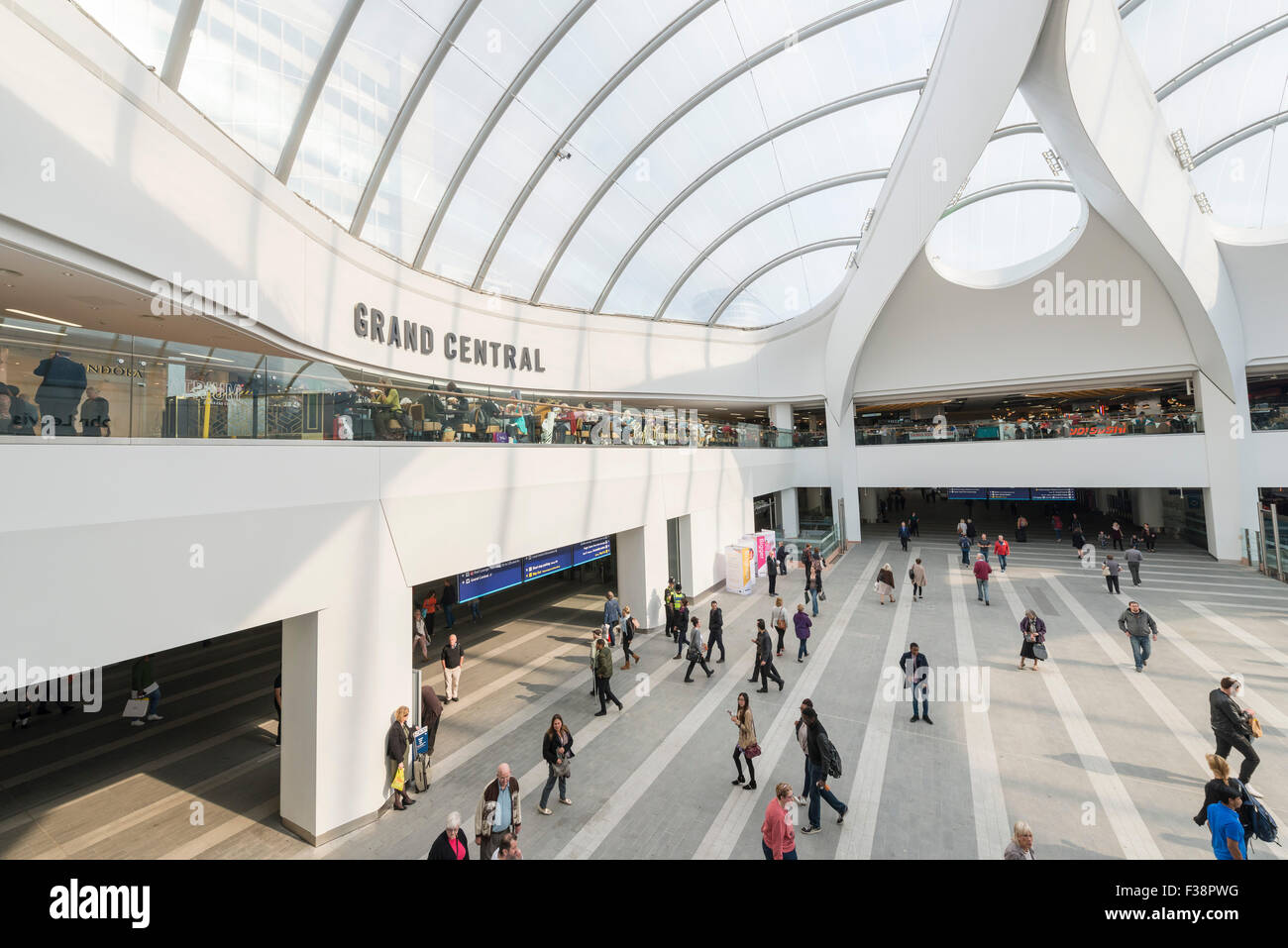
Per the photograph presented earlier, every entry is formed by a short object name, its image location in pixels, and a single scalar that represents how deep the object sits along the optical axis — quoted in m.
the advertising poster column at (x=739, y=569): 16.36
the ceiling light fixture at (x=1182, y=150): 16.09
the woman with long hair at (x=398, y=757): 6.47
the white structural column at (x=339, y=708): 6.00
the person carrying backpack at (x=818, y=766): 5.68
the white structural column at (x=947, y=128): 10.13
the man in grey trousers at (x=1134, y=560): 14.83
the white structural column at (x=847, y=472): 24.55
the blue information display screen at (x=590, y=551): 11.99
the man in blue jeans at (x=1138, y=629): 9.20
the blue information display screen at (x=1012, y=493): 22.84
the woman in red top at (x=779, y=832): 4.70
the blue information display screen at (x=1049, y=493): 22.31
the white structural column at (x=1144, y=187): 10.49
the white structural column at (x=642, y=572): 13.12
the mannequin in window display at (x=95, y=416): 4.43
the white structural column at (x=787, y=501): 25.19
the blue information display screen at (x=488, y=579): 9.29
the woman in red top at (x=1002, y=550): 17.03
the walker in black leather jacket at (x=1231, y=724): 5.82
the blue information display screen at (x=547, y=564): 10.95
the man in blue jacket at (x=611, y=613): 10.90
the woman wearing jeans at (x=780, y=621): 10.72
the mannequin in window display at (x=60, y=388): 4.21
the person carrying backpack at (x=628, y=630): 10.84
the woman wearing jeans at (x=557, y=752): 6.12
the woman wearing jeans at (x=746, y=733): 6.37
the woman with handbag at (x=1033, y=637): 9.49
